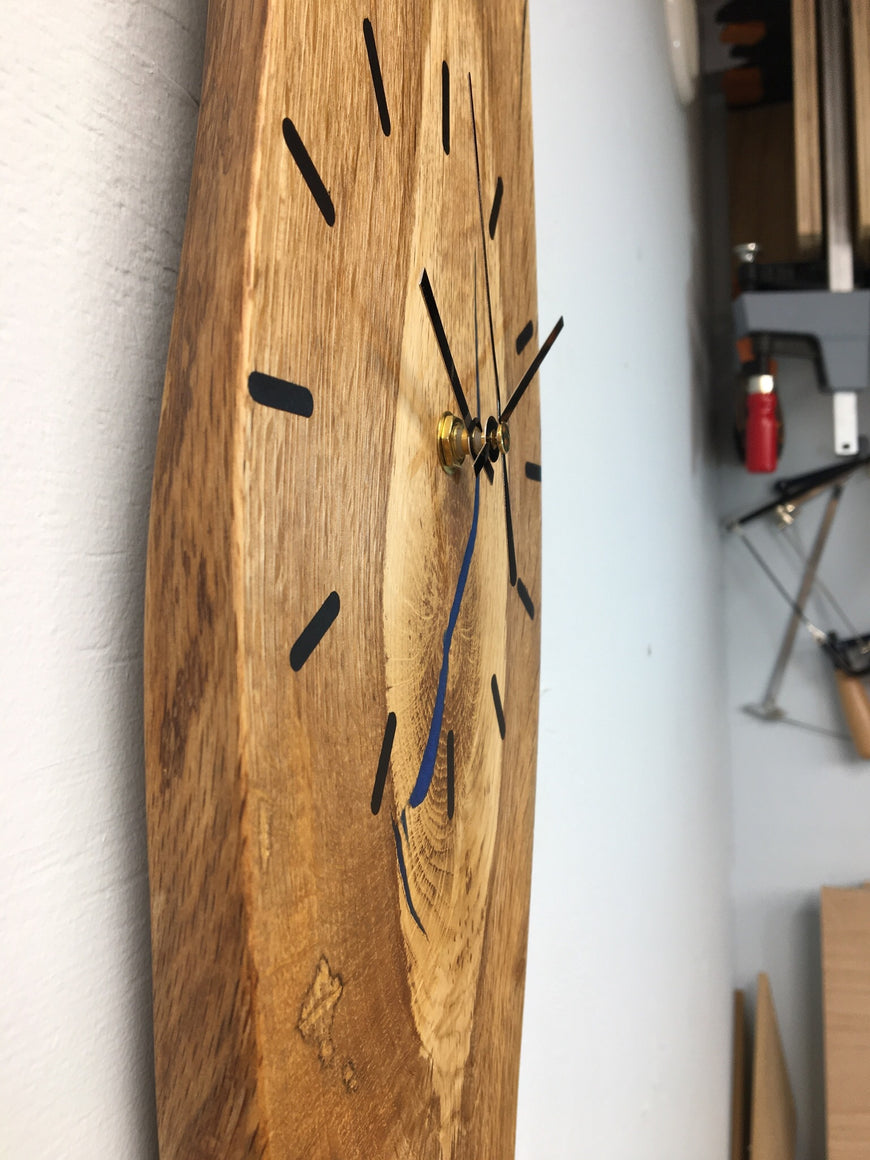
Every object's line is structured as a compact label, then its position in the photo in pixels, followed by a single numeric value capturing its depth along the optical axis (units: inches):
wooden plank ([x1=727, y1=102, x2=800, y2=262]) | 79.6
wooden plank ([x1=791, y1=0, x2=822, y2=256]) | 60.3
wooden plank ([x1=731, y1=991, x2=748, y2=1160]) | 66.6
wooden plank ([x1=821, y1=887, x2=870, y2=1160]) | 61.4
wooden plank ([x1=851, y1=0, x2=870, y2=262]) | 58.2
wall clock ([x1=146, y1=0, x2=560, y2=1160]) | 9.5
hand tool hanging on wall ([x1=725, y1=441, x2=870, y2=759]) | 72.7
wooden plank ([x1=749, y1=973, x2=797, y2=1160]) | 63.4
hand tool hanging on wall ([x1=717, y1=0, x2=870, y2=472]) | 60.8
